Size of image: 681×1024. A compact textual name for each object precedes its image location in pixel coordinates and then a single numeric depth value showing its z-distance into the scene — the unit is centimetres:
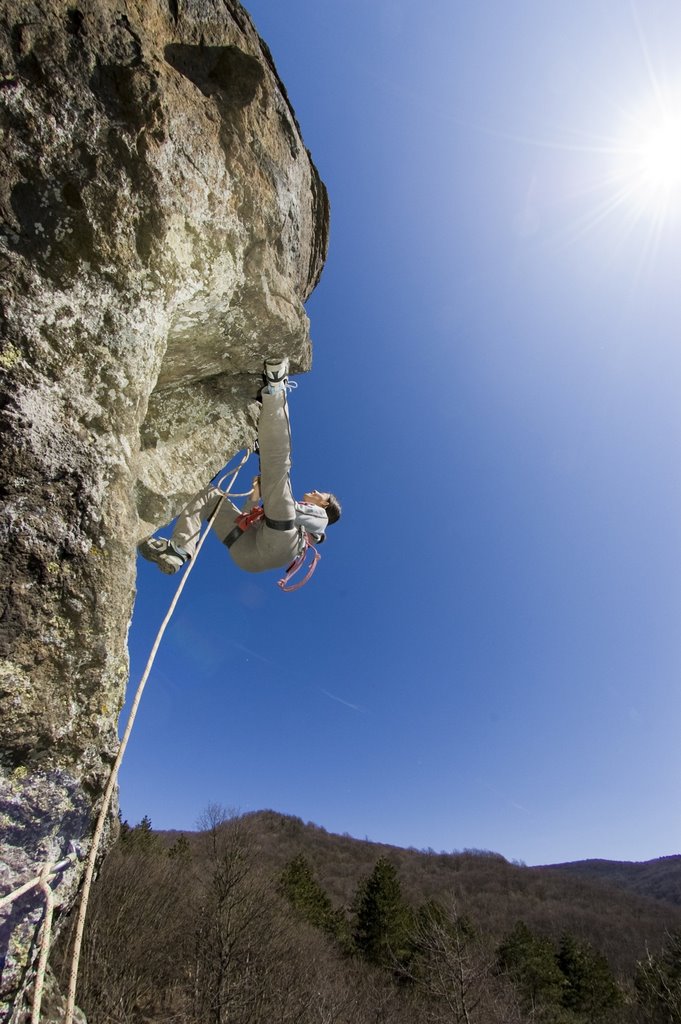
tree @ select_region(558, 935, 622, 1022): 2123
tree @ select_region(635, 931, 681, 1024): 1534
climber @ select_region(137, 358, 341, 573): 345
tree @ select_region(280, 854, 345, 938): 2289
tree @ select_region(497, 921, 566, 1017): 2045
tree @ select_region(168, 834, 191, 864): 2455
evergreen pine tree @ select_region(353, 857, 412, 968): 2191
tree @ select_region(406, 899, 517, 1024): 1430
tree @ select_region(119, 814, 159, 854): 2172
